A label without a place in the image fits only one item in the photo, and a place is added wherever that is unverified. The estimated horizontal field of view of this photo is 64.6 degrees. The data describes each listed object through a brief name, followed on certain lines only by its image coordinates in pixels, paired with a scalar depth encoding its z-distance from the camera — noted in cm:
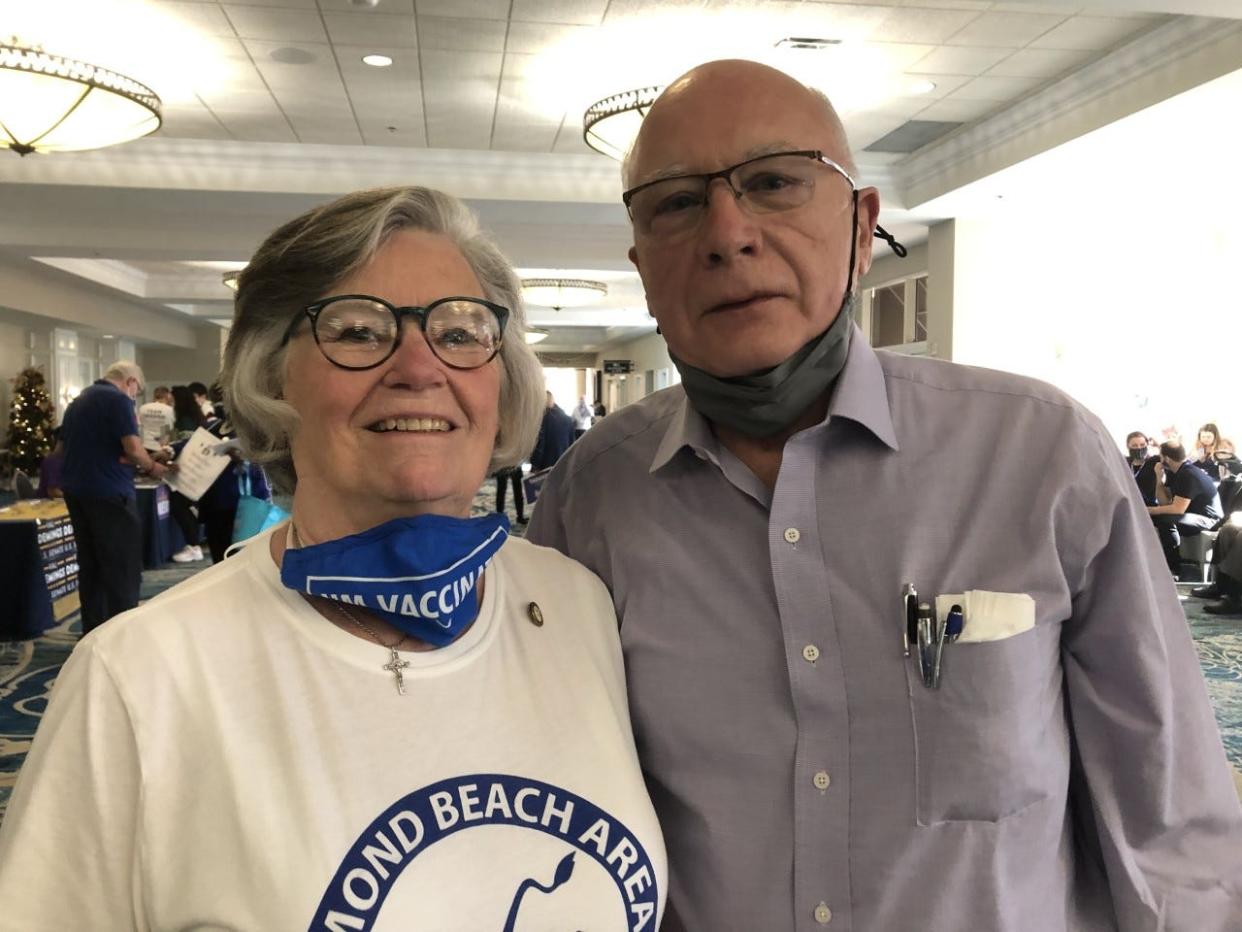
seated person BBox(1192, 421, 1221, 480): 858
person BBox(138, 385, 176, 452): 863
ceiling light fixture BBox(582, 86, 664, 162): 604
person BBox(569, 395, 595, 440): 2455
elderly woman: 99
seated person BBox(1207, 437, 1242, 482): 839
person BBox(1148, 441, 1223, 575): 790
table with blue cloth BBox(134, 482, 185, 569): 863
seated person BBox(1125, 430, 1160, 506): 849
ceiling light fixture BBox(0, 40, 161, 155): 549
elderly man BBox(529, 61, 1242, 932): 124
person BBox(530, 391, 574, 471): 1134
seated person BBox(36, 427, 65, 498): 895
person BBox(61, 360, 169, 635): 561
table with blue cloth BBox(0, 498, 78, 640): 602
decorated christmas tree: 1527
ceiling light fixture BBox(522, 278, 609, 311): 1487
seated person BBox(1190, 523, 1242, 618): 726
